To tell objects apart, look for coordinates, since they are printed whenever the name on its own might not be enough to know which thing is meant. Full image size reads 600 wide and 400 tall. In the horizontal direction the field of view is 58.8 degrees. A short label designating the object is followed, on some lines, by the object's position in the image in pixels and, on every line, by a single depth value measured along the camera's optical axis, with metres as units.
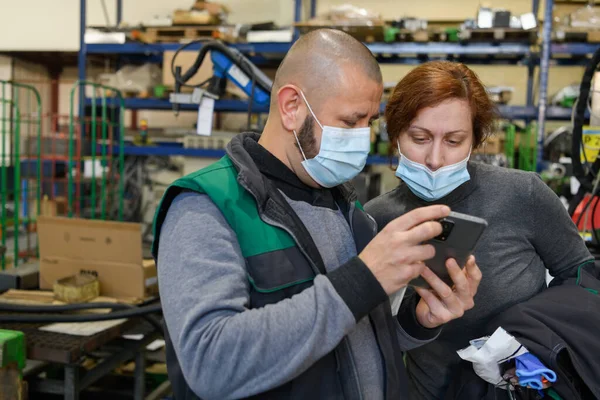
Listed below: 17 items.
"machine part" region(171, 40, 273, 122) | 2.53
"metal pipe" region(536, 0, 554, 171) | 4.15
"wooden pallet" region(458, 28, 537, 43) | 4.26
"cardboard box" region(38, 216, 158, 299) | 2.36
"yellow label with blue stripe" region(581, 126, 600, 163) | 2.49
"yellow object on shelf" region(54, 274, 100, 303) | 2.25
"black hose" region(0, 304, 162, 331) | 2.03
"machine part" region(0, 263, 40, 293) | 2.50
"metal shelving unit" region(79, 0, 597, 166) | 4.25
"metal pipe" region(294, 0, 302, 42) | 5.22
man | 0.85
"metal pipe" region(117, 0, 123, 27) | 6.56
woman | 1.47
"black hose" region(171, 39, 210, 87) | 2.58
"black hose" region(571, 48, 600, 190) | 2.00
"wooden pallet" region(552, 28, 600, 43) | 4.21
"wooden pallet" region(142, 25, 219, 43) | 5.04
